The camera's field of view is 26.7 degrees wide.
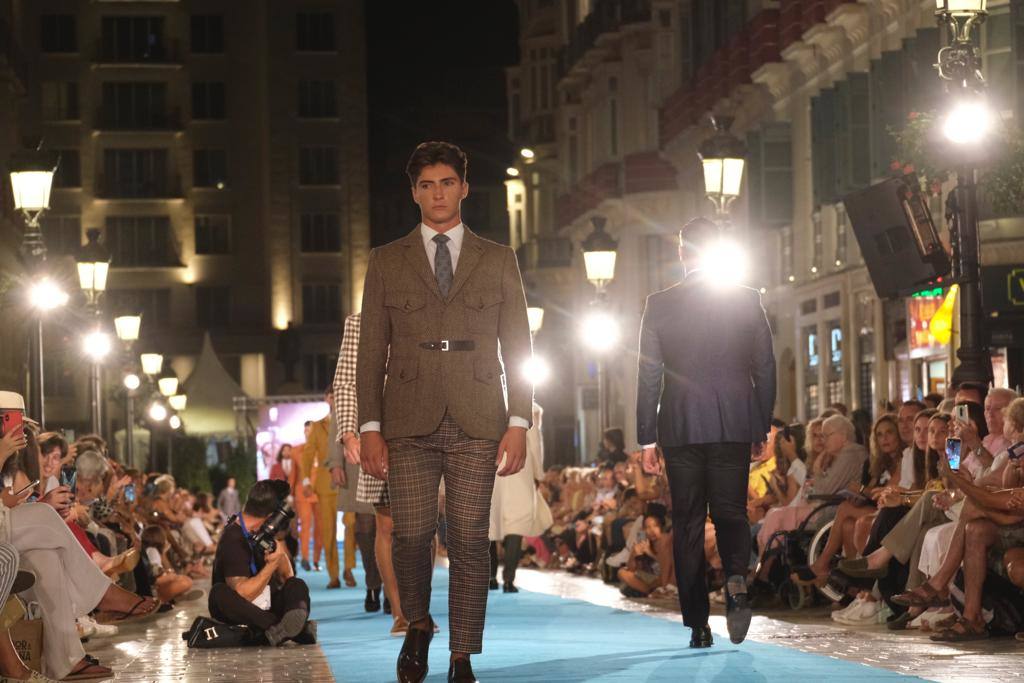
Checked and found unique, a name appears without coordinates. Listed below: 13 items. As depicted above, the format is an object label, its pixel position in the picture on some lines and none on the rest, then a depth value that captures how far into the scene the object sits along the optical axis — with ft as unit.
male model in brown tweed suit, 30.25
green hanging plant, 71.26
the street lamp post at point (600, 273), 92.43
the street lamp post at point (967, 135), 52.39
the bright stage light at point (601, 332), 94.22
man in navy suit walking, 37.17
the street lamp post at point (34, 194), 73.26
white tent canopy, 187.52
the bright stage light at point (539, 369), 132.92
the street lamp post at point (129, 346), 118.62
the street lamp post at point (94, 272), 92.32
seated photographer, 44.42
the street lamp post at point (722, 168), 68.69
